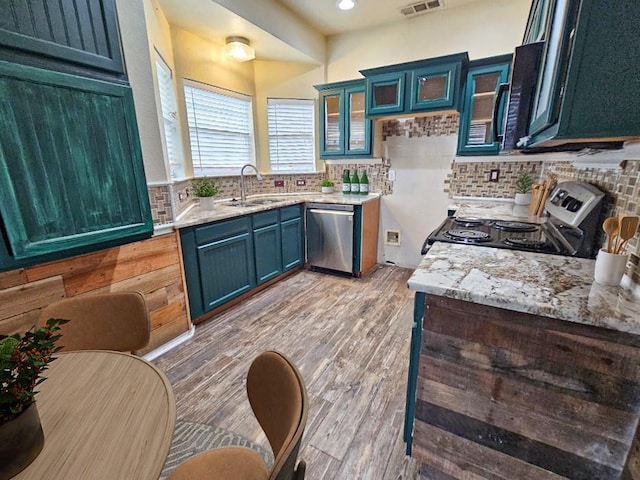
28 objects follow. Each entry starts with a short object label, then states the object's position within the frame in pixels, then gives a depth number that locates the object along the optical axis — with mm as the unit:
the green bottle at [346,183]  3828
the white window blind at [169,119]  2328
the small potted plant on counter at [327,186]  3961
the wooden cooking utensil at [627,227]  953
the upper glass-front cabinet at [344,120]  3443
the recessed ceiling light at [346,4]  2805
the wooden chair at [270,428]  573
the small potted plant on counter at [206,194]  2752
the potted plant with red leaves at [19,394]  579
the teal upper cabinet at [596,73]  719
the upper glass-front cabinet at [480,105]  2725
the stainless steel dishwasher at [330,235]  3340
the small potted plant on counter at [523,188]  2837
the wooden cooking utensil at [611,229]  999
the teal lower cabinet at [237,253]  2377
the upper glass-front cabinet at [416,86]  2816
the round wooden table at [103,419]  629
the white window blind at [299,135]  3773
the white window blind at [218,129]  3035
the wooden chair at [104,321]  1211
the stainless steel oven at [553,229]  1375
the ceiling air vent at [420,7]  2918
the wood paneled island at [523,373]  881
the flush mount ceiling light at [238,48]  2900
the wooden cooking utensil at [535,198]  2364
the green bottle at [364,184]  3786
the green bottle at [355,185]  3799
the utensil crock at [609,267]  1001
